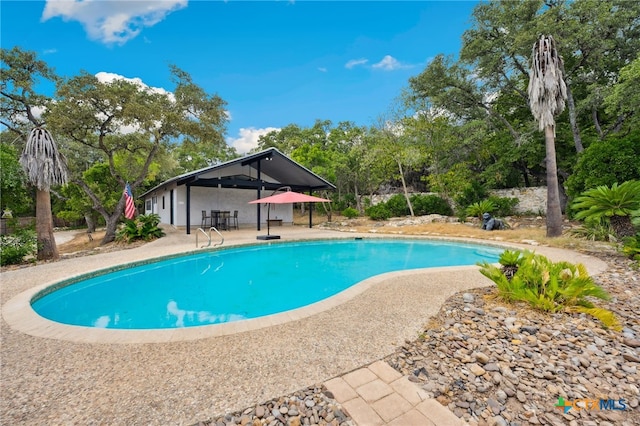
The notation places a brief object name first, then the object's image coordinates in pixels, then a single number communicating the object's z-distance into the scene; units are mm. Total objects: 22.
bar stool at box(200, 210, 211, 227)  14216
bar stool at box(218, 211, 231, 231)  14328
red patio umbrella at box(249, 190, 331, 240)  10598
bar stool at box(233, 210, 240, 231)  14692
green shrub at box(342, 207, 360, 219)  18961
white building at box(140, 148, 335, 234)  12969
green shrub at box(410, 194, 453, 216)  17078
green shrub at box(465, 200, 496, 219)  13245
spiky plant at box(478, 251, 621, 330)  3084
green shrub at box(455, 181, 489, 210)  15141
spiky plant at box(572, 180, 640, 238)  6445
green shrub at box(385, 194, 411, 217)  17734
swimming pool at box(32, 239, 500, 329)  4191
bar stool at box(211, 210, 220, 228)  14100
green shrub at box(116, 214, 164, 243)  10236
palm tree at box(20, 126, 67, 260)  6617
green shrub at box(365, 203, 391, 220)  17281
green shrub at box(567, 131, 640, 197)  8898
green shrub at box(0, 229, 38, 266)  6537
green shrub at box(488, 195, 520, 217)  14330
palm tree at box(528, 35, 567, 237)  8562
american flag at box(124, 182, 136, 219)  9602
